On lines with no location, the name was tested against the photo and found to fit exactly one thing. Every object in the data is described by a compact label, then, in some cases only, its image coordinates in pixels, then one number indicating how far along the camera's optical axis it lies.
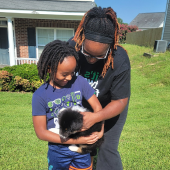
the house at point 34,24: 10.13
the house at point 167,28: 15.57
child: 1.76
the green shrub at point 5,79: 7.80
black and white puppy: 1.73
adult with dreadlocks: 1.78
